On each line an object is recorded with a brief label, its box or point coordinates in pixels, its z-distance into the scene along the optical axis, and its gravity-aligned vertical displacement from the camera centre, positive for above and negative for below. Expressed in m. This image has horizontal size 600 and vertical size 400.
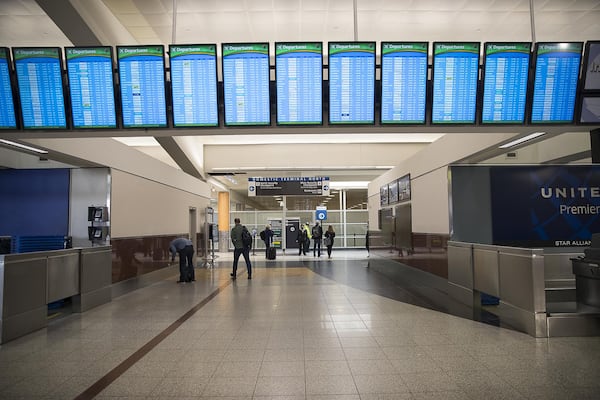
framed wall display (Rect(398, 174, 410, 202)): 10.73 +0.93
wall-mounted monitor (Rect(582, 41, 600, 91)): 5.06 +1.96
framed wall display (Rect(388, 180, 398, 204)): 12.12 +0.92
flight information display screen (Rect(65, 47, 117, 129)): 5.11 +1.78
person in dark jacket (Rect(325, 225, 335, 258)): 19.56 -0.78
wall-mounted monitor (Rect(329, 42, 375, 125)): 5.16 +1.82
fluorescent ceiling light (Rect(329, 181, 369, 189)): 23.42 +2.26
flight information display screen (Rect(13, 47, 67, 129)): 5.07 +1.77
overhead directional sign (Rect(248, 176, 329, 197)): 18.75 +1.71
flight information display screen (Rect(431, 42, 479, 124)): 5.17 +1.82
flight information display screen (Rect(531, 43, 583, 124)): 5.12 +1.80
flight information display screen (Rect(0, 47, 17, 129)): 5.03 +1.64
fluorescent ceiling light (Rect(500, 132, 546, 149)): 5.98 +1.27
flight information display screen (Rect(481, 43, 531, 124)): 5.14 +1.80
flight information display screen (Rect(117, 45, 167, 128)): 5.16 +1.80
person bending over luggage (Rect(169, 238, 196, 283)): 10.77 -0.85
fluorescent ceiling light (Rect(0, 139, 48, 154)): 5.98 +1.23
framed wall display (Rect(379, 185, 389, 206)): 13.51 +0.91
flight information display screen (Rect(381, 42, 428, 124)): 5.19 +1.82
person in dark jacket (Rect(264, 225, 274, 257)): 19.14 -0.64
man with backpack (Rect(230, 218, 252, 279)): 11.37 -0.55
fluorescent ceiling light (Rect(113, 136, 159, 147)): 14.18 +3.09
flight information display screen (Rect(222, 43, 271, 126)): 5.16 +1.83
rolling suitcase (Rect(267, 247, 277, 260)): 18.56 -1.41
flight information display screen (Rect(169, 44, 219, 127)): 5.17 +1.81
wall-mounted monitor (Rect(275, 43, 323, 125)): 5.16 +1.83
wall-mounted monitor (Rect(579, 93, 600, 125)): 5.20 +1.46
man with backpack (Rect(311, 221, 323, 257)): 20.17 -0.55
